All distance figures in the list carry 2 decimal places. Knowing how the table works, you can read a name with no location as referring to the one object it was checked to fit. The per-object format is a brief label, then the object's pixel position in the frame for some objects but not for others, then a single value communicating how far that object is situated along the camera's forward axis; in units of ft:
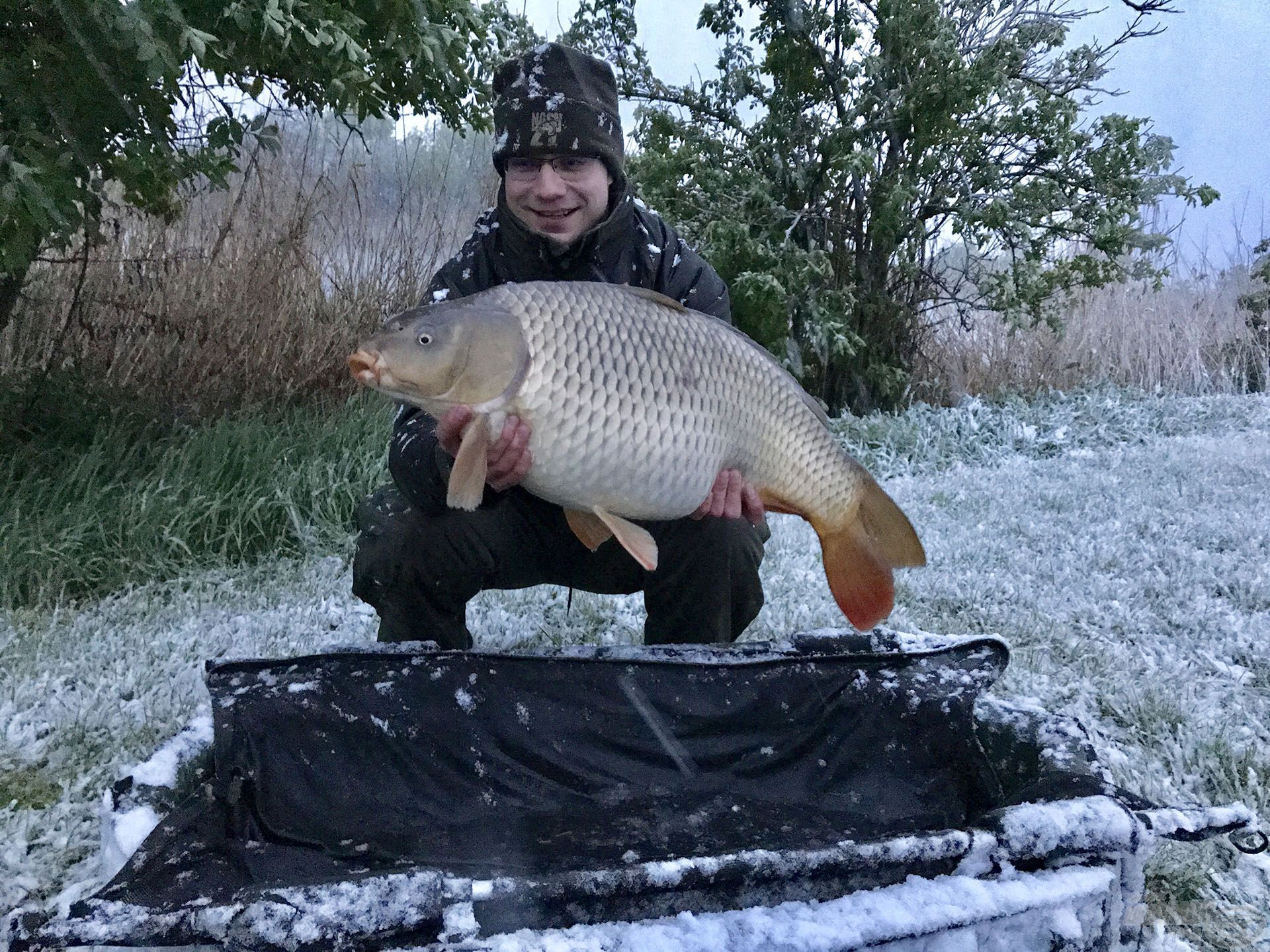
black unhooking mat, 3.49
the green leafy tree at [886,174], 13.19
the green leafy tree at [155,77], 5.28
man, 4.40
